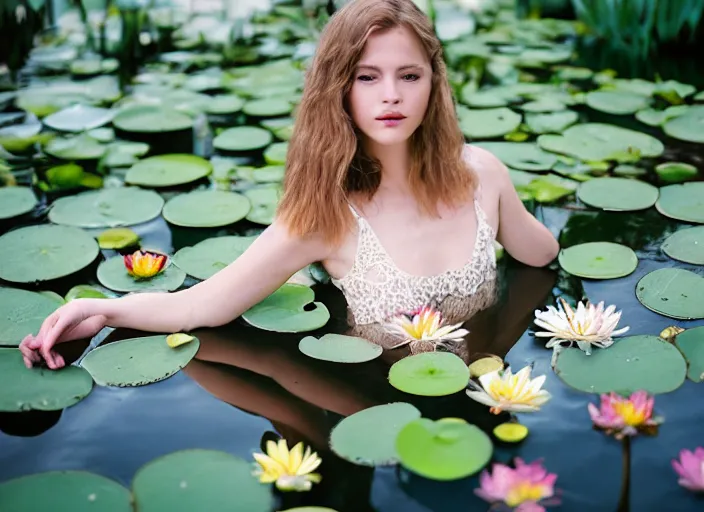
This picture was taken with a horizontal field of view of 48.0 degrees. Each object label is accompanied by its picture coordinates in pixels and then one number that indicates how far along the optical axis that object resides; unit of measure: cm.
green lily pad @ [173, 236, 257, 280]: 227
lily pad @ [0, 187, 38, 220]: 262
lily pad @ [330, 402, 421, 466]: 151
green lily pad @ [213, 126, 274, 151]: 311
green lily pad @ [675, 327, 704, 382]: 173
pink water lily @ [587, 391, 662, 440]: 149
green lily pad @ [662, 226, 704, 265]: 224
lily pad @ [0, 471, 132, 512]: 141
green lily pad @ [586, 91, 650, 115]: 336
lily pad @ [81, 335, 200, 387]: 181
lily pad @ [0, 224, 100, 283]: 224
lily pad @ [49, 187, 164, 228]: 255
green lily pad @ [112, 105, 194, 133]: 327
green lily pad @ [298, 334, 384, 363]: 183
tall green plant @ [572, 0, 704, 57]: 404
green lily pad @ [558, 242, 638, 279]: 221
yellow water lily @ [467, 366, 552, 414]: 159
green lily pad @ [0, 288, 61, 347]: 196
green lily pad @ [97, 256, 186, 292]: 219
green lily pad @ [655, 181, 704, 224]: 245
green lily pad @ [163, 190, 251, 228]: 254
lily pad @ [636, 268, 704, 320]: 199
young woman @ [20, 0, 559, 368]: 177
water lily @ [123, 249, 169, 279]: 221
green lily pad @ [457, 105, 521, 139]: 314
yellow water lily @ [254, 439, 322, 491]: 146
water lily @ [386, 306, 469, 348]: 179
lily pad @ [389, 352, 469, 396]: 169
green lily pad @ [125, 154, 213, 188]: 282
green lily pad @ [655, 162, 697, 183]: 275
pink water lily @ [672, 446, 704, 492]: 140
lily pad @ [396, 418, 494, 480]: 143
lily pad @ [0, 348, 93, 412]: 171
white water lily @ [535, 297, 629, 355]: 179
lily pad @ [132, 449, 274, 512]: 142
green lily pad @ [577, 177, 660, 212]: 256
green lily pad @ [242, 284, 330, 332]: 201
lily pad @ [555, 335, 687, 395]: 168
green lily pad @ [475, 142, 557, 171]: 283
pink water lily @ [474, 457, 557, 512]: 136
